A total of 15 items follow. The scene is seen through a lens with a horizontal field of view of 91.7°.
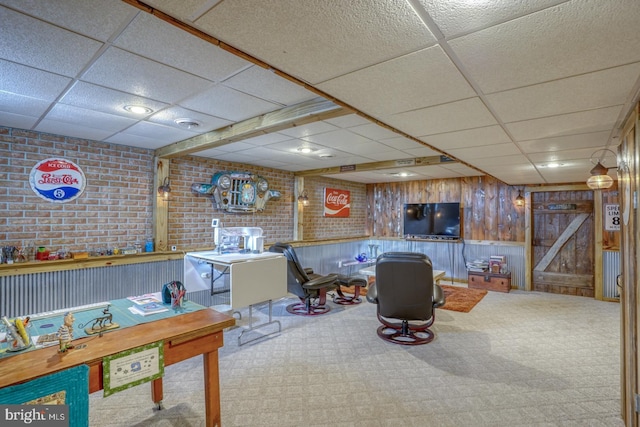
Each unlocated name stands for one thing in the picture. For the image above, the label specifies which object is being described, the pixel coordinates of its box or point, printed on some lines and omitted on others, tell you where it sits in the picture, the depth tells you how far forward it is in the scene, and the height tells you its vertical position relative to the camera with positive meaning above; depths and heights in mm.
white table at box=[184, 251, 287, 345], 3316 -739
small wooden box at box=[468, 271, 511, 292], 5941 -1363
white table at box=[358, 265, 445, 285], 4973 -1015
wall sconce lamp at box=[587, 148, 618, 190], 2654 +277
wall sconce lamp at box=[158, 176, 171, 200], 4176 +339
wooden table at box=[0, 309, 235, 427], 1375 -672
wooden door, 5781 -610
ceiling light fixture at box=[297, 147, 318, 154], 4180 +873
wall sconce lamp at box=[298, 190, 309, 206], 6195 +301
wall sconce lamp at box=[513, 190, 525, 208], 6191 +209
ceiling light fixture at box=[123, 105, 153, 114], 2561 +892
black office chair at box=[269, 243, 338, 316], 4133 -976
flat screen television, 6863 -201
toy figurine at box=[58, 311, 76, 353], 1509 -599
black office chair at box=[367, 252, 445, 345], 3213 -828
